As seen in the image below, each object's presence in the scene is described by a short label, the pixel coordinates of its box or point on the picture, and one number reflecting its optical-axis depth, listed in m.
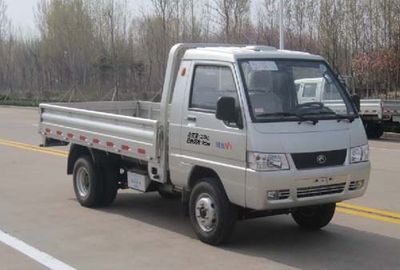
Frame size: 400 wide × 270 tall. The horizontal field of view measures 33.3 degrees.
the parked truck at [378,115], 21.61
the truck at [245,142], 6.87
